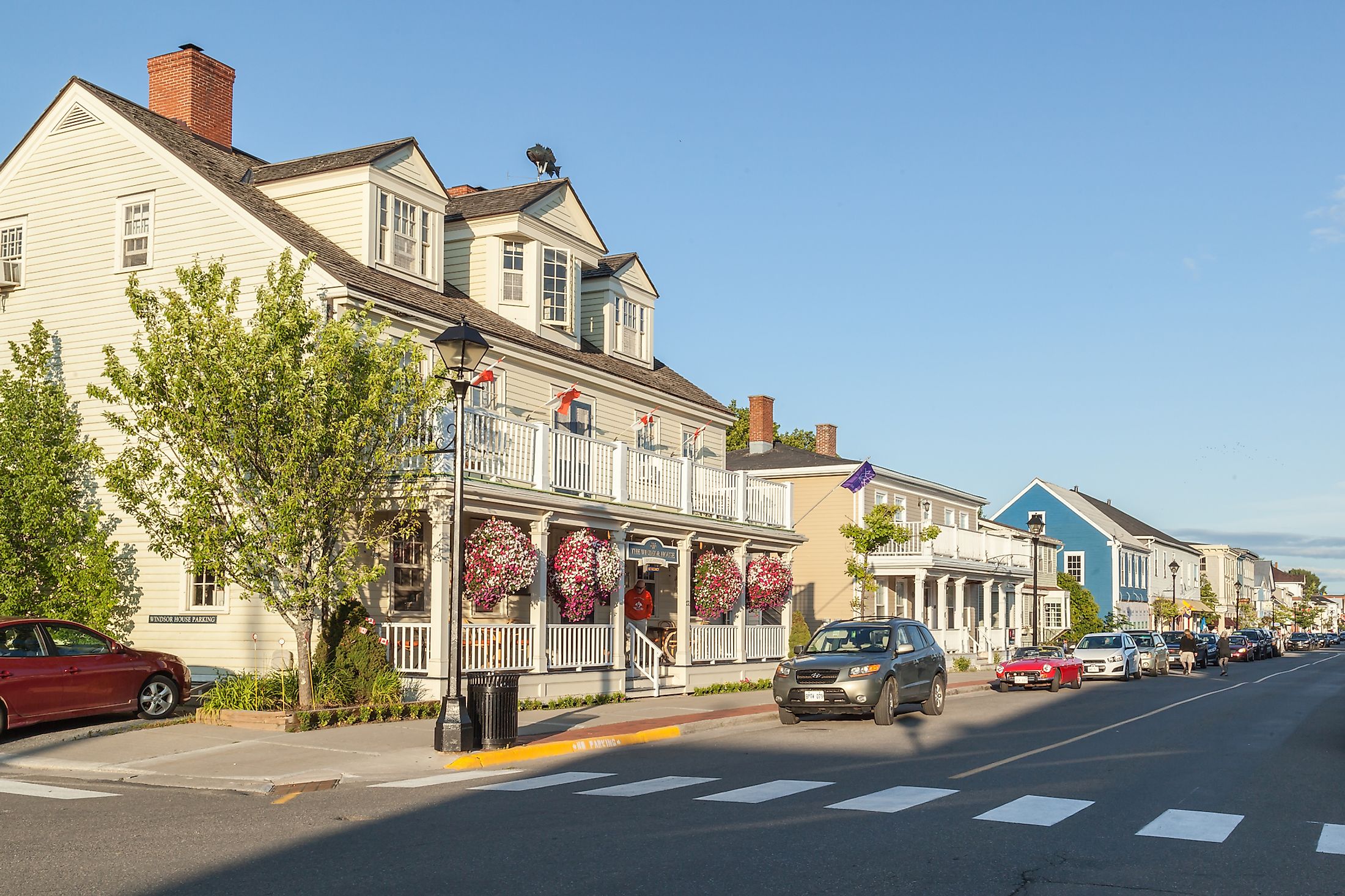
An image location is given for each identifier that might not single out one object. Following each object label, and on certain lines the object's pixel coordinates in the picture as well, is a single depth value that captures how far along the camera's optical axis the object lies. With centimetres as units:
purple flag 3684
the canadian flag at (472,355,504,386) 2341
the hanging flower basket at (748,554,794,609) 2838
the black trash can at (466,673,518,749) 1558
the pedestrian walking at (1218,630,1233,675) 4509
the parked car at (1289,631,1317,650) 10694
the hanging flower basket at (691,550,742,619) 2706
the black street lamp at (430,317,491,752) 1528
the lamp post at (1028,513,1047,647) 4312
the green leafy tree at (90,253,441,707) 1733
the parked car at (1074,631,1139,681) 3812
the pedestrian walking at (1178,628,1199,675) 4372
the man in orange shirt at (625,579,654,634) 2645
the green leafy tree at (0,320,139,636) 2131
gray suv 2002
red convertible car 3250
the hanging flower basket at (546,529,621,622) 2211
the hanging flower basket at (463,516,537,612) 2027
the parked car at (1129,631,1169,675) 4147
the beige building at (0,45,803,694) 2152
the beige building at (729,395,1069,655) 4259
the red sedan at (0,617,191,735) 1614
